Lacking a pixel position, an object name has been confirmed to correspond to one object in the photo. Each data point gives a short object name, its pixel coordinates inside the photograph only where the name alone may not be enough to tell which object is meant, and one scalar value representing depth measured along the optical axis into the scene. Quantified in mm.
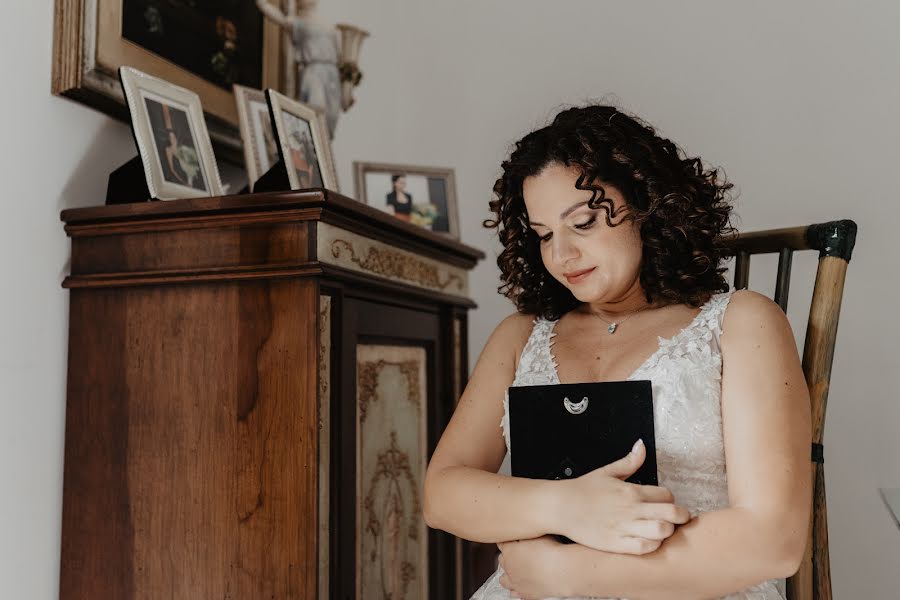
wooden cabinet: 1409
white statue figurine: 2027
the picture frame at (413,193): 2203
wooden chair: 1271
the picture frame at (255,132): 1830
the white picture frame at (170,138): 1566
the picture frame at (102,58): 1588
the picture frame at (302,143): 1735
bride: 1030
